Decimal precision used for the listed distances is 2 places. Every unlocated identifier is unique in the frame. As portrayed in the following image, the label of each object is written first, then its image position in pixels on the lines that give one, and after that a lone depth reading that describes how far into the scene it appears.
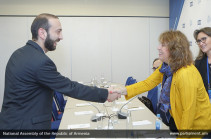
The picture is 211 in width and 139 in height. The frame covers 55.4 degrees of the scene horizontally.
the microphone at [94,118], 2.38
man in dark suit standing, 1.71
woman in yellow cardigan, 1.74
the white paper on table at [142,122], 2.28
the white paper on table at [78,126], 2.23
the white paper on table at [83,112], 2.78
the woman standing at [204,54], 2.86
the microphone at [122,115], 2.44
